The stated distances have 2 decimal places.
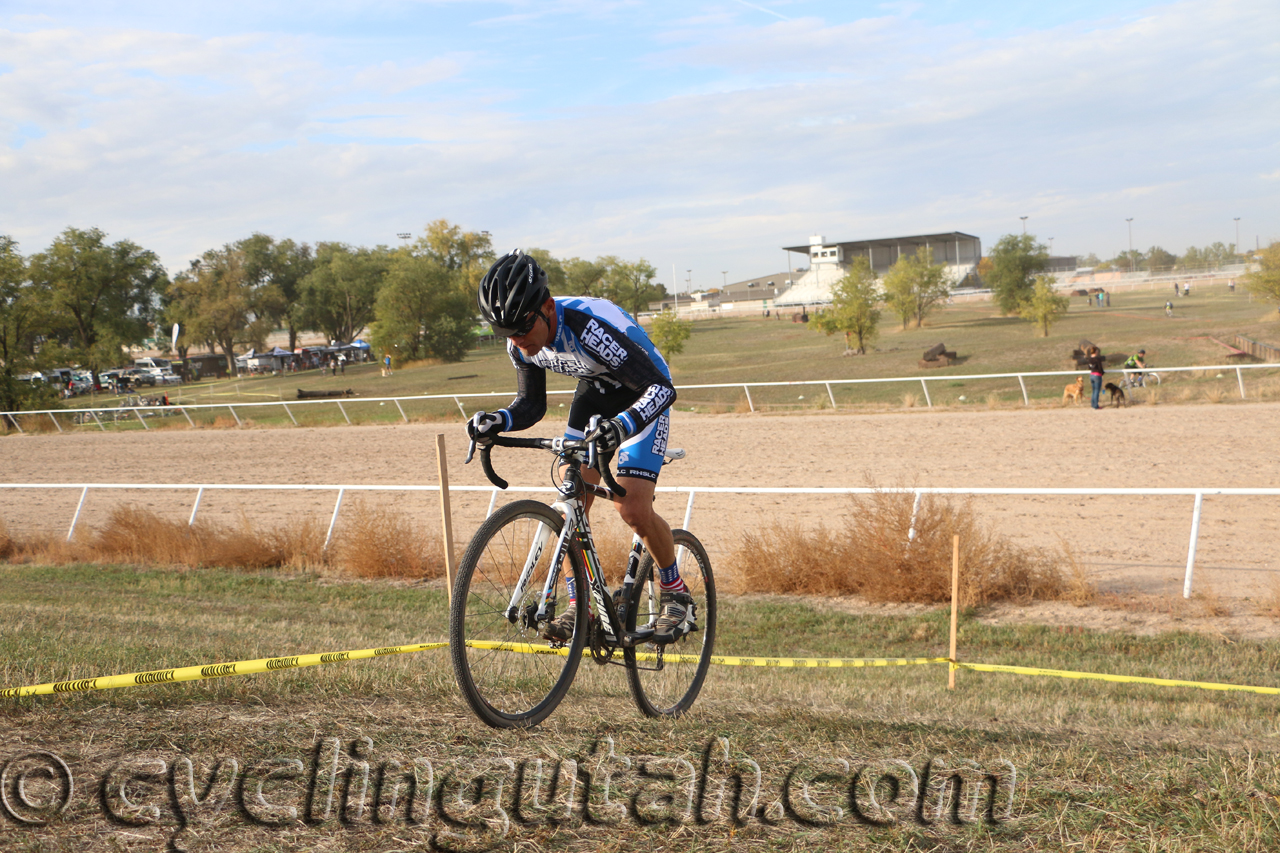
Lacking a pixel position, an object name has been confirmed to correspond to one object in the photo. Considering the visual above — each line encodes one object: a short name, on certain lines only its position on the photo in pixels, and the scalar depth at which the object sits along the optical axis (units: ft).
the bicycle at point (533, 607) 12.59
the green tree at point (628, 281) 342.44
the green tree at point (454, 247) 360.28
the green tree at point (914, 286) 232.94
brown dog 85.40
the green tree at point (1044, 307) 186.50
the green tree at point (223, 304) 303.27
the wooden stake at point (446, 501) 22.81
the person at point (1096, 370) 80.02
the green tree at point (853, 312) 177.47
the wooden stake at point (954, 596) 23.35
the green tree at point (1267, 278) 153.99
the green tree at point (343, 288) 323.37
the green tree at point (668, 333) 158.10
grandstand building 474.49
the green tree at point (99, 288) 221.05
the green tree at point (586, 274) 360.03
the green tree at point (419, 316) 245.24
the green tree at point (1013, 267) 263.49
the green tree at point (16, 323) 139.54
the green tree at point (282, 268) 345.10
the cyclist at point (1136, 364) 91.49
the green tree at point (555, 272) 342.27
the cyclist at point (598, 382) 12.99
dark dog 82.84
